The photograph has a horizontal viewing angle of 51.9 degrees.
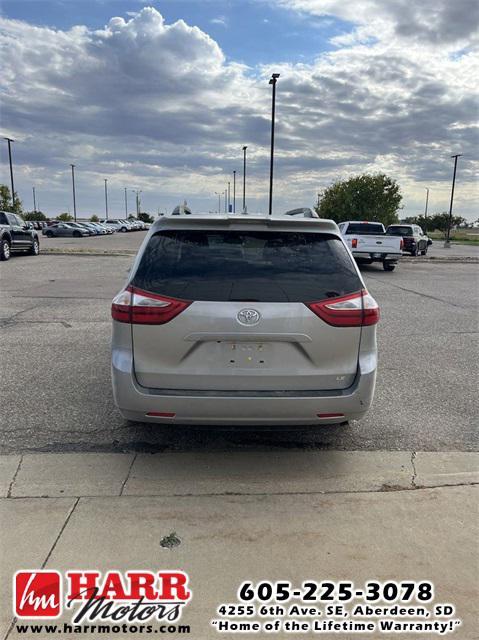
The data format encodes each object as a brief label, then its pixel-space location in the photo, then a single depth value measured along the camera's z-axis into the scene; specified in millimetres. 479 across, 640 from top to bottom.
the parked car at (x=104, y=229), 62025
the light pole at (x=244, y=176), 41000
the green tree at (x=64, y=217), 104500
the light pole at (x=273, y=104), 24859
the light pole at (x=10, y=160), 52181
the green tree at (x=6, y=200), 58250
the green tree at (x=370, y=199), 58938
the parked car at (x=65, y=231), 52969
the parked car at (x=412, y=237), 28766
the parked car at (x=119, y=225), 77375
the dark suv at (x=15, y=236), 19672
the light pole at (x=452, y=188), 44219
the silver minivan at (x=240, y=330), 3158
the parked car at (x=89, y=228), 55619
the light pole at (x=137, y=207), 130850
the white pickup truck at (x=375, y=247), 18359
